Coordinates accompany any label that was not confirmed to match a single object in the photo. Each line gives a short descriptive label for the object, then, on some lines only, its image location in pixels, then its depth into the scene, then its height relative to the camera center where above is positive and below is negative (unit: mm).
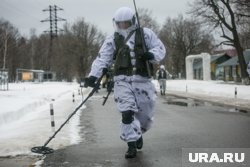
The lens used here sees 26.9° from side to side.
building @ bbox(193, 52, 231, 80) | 100525 +2123
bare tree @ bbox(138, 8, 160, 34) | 94725 +10267
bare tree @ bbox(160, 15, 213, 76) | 101750 +6928
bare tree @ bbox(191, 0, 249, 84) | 52238 +5868
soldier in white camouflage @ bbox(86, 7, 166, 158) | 7711 +93
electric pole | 105250 +11243
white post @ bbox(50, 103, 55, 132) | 11202 -1020
